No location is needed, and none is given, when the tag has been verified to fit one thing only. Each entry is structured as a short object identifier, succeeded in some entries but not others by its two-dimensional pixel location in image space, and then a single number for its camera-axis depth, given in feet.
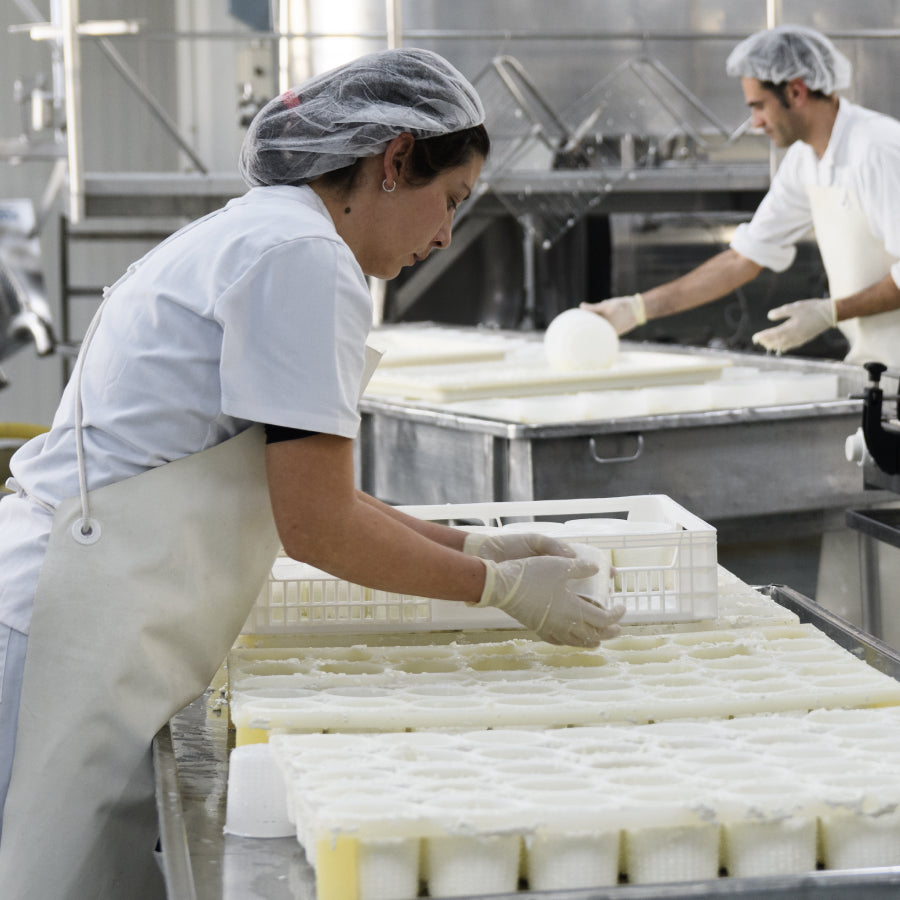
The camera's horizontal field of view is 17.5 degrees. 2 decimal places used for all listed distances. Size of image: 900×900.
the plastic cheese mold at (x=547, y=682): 9.03
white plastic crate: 9.94
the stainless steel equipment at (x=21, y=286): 29.34
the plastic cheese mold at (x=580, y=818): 8.24
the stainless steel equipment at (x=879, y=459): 12.23
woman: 9.23
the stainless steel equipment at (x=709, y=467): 13.54
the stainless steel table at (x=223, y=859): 8.21
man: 16.83
